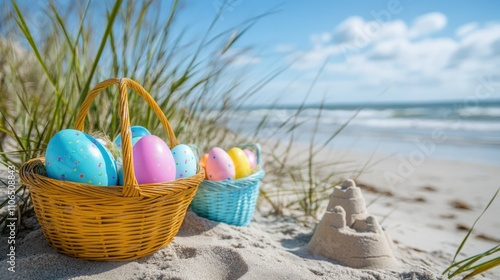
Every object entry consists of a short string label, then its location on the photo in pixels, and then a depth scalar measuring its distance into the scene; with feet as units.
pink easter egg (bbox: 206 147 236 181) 2.40
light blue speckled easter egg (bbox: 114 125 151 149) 2.23
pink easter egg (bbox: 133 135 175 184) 1.99
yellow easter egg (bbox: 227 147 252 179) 2.51
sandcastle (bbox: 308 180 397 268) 2.14
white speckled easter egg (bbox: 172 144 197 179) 2.14
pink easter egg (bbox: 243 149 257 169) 2.62
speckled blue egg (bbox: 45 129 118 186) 1.89
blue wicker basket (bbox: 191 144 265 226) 2.35
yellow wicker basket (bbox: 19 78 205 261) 1.79
